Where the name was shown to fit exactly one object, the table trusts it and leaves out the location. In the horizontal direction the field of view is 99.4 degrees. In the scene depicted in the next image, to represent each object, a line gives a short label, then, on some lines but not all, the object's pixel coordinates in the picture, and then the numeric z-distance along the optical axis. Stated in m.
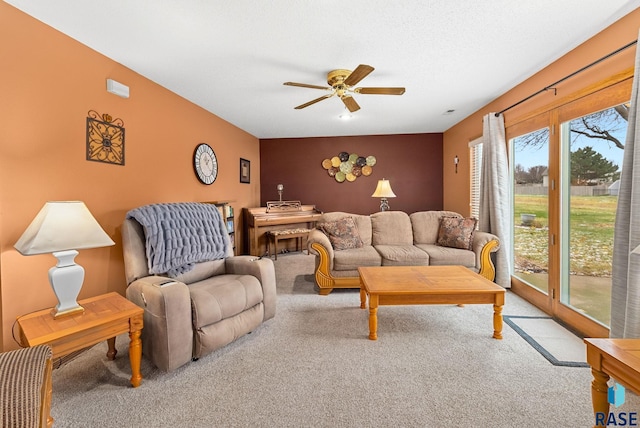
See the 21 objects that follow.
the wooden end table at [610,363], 1.04
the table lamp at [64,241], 1.50
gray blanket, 2.14
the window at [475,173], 4.19
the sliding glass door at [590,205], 2.14
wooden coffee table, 2.17
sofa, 3.21
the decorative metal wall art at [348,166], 5.80
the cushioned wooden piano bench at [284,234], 5.06
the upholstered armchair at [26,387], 0.81
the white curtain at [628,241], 1.69
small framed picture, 5.05
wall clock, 3.62
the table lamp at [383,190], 4.34
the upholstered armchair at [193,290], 1.75
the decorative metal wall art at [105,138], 2.24
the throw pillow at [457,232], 3.36
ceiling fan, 2.43
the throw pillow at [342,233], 3.51
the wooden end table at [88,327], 1.42
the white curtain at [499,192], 3.26
